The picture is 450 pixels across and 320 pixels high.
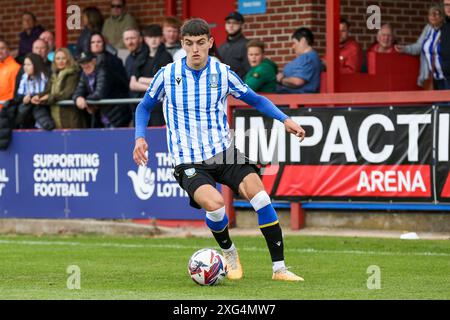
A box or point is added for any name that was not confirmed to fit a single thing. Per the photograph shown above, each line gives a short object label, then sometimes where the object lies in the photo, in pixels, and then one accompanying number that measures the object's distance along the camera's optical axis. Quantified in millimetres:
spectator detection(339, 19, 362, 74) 17609
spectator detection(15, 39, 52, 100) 18766
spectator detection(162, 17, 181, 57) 16812
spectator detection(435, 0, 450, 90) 16188
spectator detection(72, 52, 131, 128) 17281
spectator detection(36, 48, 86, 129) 17625
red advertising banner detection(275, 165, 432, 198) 15062
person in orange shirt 18906
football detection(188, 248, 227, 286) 10180
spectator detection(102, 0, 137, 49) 19609
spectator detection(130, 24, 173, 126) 16594
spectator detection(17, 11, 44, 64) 20859
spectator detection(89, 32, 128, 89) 17156
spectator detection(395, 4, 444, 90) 16484
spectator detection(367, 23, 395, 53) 17688
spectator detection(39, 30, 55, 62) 19902
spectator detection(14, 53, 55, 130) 17906
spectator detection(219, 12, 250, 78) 16703
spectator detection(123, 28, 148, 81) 17156
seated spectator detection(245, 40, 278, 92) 16234
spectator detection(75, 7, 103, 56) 18984
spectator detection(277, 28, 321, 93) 16250
